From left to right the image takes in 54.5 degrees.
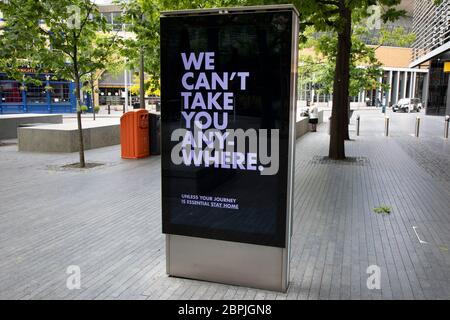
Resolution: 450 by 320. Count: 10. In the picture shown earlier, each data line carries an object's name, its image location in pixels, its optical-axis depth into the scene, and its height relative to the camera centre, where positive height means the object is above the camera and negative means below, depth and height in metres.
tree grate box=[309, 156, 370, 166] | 13.18 -2.04
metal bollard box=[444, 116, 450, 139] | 21.41 -1.58
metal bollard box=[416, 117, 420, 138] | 21.98 -1.62
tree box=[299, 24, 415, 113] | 22.67 +1.86
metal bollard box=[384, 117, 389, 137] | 22.72 -1.54
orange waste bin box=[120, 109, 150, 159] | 13.31 -1.19
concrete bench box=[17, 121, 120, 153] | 14.48 -1.49
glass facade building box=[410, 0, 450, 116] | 31.00 +3.99
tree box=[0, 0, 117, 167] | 10.51 +1.45
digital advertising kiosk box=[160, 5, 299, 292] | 3.98 -0.41
